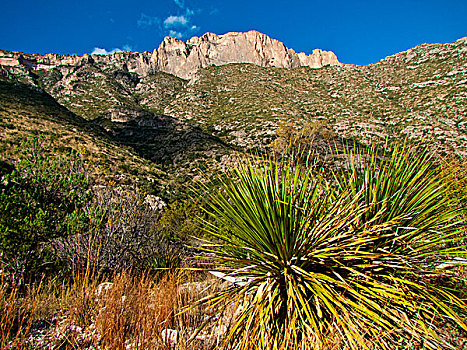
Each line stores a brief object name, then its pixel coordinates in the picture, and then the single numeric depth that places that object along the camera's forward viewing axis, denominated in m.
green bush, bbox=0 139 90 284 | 5.03
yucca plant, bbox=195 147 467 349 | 1.70
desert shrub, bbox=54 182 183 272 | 5.08
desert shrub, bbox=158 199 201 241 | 11.64
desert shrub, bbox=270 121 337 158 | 29.57
